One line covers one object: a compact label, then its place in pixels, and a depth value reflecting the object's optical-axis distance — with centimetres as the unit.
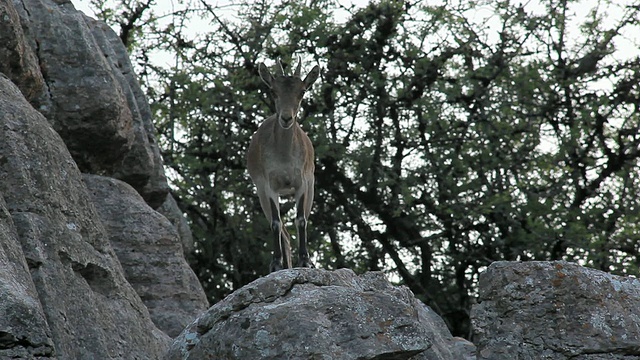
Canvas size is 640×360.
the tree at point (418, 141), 3231
